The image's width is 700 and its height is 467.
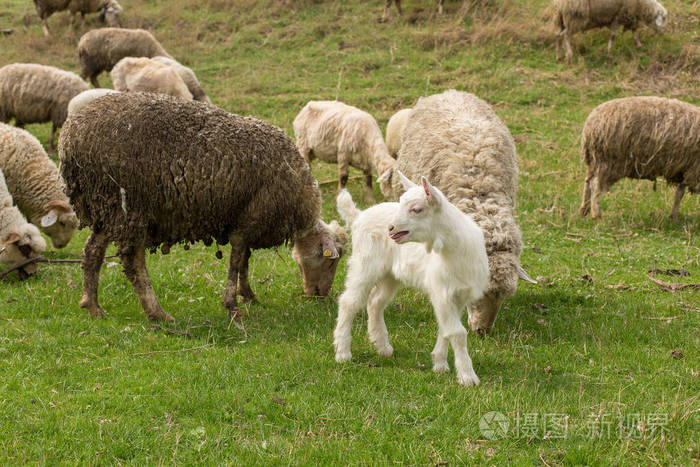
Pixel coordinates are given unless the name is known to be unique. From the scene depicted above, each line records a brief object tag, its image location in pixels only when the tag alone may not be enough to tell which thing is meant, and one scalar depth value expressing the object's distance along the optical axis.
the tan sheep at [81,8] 21.36
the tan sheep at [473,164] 5.97
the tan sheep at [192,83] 15.77
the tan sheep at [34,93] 13.41
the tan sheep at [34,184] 8.91
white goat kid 4.66
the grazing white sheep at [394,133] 12.17
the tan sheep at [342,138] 11.47
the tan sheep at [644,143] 9.91
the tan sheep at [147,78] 13.98
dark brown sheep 6.07
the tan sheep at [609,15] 16.94
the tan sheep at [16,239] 7.82
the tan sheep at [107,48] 17.39
